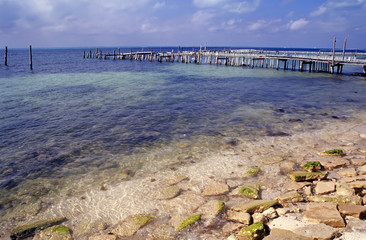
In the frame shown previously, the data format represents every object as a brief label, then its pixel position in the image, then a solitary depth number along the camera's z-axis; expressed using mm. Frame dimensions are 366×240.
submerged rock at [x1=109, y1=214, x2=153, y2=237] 5730
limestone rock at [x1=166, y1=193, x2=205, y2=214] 6523
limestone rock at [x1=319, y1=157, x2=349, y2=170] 8414
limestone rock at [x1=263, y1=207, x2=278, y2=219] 5668
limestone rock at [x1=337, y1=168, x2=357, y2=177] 7644
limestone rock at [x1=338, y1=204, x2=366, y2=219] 5270
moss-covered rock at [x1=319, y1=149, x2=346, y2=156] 9484
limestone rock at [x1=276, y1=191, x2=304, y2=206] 6297
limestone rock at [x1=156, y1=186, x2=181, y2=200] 7139
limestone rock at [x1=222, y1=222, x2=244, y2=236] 5395
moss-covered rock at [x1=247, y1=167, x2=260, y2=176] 8336
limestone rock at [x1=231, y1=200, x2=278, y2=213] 6034
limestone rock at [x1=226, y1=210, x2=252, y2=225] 5629
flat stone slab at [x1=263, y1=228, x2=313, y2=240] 4700
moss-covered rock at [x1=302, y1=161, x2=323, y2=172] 8323
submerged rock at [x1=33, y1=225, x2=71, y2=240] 5707
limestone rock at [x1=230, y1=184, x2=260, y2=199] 6890
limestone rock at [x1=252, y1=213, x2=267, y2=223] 5519
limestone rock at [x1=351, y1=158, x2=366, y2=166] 8539
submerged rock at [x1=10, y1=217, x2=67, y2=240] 5793
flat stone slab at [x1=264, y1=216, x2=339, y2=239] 4757
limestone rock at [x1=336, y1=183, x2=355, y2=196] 6339
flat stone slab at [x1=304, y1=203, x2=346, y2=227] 5066
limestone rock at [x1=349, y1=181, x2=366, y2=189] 6625
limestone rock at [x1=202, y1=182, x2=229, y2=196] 7172
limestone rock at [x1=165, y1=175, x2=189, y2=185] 7926
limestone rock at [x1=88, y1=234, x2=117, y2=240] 5547
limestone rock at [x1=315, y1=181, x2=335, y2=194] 6601
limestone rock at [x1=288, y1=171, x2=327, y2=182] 7516
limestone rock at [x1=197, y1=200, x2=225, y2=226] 5959
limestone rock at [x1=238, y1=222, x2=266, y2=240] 4898
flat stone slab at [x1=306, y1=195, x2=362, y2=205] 5906
